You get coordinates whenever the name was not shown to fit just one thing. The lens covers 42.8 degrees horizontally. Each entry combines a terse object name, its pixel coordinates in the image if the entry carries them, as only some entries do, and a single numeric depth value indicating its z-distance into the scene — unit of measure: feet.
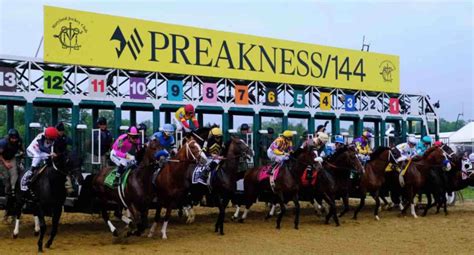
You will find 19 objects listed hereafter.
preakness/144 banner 48.03
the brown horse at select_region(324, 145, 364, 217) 45.75
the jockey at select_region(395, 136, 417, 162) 52.78
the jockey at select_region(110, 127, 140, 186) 36.42
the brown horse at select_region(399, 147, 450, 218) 50.96
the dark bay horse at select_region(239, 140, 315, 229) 43.56
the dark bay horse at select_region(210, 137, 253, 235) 39.91
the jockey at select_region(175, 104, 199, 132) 40.68
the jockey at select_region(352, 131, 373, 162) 51.52
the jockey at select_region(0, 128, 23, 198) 37.65
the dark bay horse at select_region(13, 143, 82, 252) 32.60
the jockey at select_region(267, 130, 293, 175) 45.19
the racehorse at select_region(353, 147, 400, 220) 49.19
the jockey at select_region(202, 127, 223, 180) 39.63
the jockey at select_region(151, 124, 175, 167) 38.08
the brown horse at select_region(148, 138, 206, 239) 36.78
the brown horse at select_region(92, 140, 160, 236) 35.24
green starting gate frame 45.16
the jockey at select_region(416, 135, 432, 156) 57.52
